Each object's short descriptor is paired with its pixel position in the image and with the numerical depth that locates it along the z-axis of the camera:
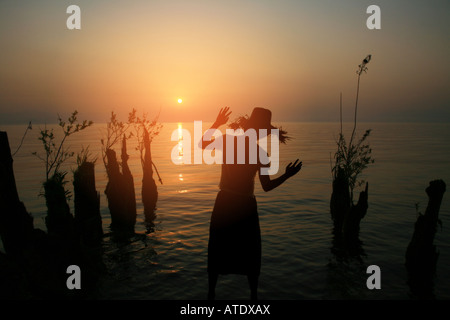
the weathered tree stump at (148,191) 16.03
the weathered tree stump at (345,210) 10.88
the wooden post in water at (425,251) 8.02
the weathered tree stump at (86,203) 10.40
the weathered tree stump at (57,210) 8.41
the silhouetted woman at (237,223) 5.60
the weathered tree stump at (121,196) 12.76
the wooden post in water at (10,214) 6.88
